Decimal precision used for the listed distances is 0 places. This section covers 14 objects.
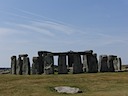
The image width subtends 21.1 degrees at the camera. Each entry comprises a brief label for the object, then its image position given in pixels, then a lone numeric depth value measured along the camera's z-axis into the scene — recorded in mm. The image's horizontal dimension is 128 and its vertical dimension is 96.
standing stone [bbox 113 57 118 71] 60859
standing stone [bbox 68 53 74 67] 58825
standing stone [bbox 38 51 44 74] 51906
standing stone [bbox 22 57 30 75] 51250
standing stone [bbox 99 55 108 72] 52062
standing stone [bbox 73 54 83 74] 49875
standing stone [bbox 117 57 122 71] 59731
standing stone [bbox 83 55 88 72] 51872
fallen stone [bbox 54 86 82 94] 31808
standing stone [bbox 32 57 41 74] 51562
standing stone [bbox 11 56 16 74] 53781
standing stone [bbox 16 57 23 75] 52344
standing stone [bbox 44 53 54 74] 49003
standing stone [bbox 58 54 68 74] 49281
